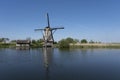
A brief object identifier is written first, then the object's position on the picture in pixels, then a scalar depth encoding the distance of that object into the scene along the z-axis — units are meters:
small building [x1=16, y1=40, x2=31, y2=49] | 43.41
